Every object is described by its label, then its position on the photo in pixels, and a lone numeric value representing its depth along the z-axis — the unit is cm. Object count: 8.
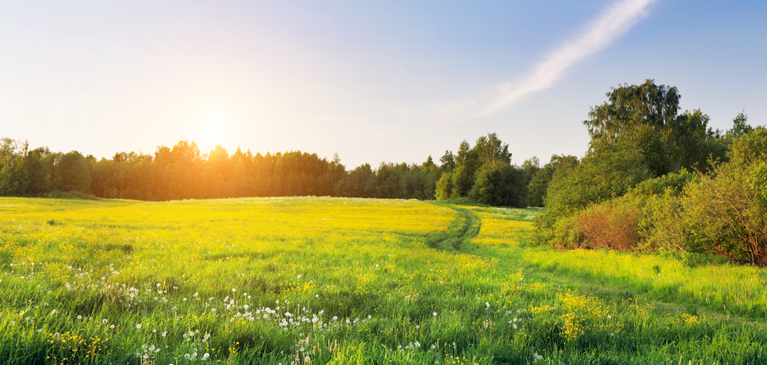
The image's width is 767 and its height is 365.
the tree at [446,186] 11619
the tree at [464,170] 11169
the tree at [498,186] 9519
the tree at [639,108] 4584
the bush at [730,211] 1198
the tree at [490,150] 11871
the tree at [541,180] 9575
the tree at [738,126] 6800
